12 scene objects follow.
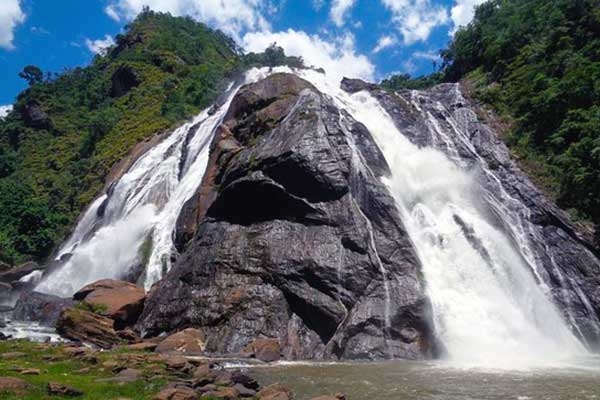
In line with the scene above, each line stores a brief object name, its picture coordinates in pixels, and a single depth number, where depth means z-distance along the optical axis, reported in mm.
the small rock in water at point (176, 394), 13273
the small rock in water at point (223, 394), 14258
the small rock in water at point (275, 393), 14576
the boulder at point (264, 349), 23672
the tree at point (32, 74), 132500
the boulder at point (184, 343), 23969
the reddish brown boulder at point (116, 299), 29156
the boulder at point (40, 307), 32875
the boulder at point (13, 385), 12828
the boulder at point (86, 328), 25984
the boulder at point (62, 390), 13203
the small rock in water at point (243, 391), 15104
